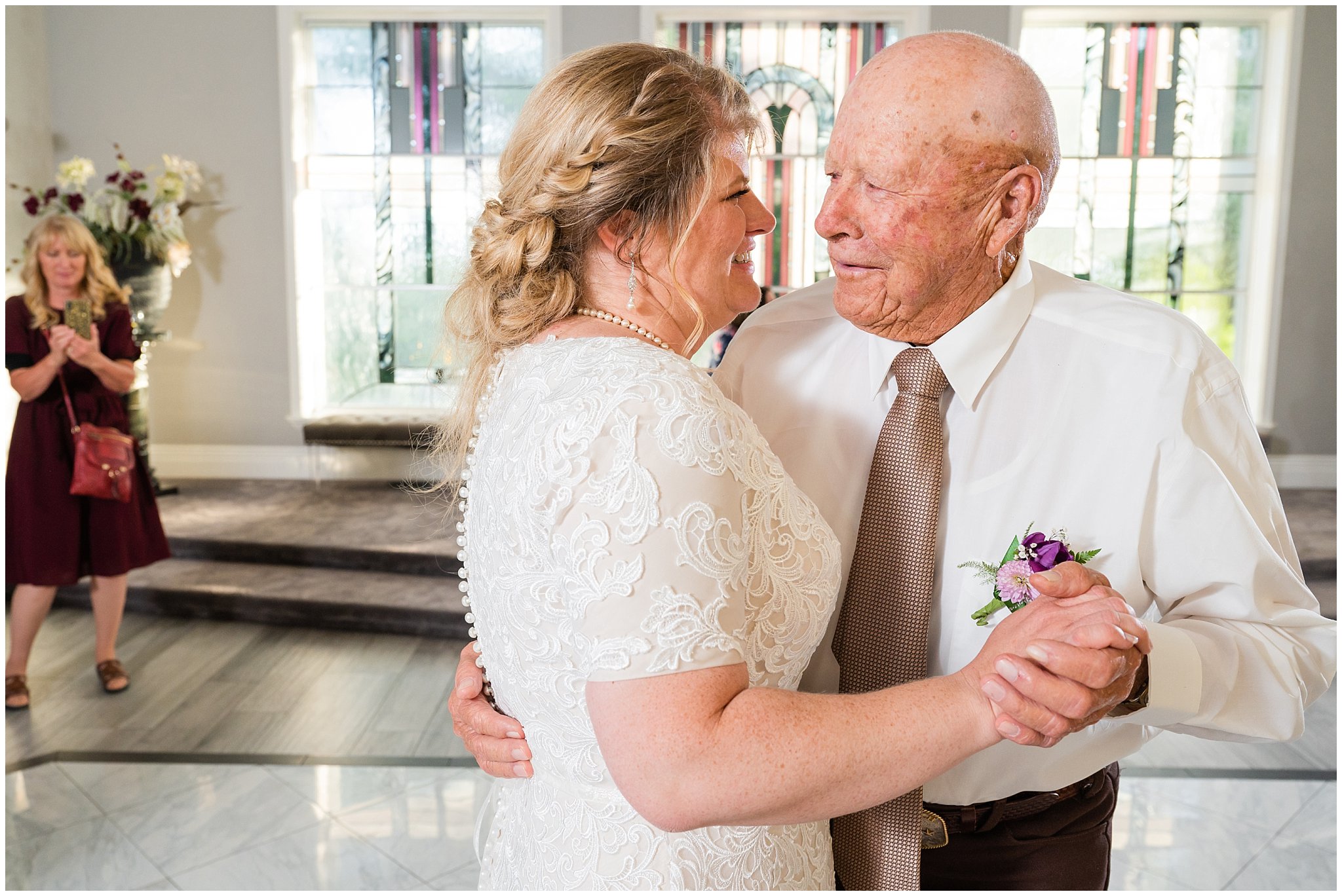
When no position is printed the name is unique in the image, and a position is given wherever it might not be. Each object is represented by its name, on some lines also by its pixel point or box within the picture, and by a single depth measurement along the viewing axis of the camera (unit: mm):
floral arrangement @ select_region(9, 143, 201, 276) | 6148
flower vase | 6254
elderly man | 1399
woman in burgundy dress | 4117
